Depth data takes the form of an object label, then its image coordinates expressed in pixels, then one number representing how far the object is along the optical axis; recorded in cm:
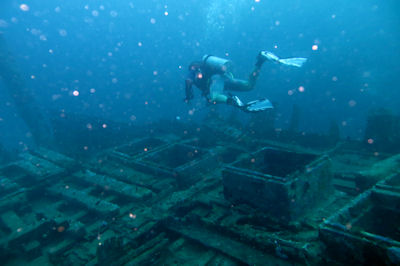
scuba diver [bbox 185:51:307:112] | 614
